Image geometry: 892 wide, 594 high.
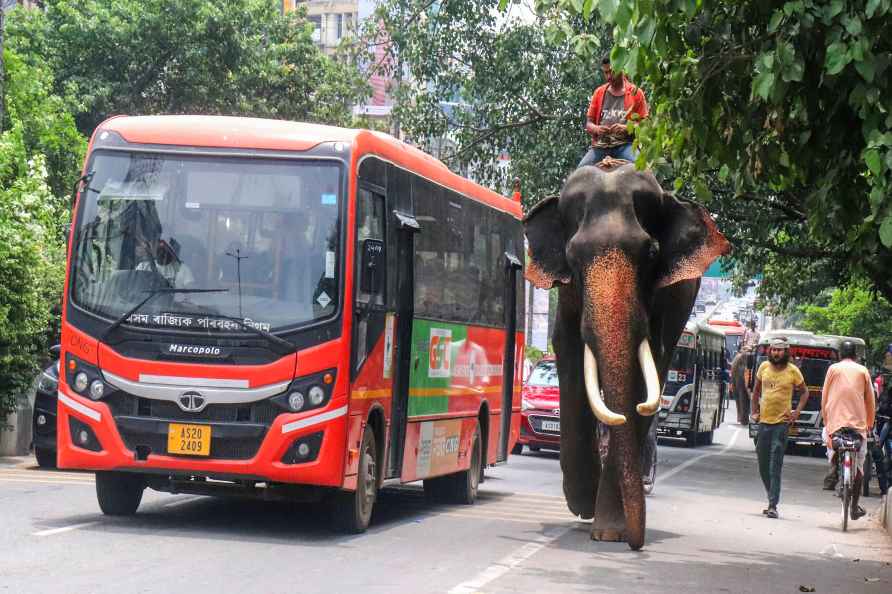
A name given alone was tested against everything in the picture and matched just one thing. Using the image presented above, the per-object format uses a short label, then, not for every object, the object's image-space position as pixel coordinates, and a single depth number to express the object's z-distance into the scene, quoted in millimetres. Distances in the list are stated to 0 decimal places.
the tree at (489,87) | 27609
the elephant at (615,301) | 11773
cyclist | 17641
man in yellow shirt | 17797
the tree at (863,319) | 43969
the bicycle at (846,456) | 17578
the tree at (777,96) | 8641
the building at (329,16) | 96125
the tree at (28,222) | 20406
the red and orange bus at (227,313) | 12188
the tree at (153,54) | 38938
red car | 27953
